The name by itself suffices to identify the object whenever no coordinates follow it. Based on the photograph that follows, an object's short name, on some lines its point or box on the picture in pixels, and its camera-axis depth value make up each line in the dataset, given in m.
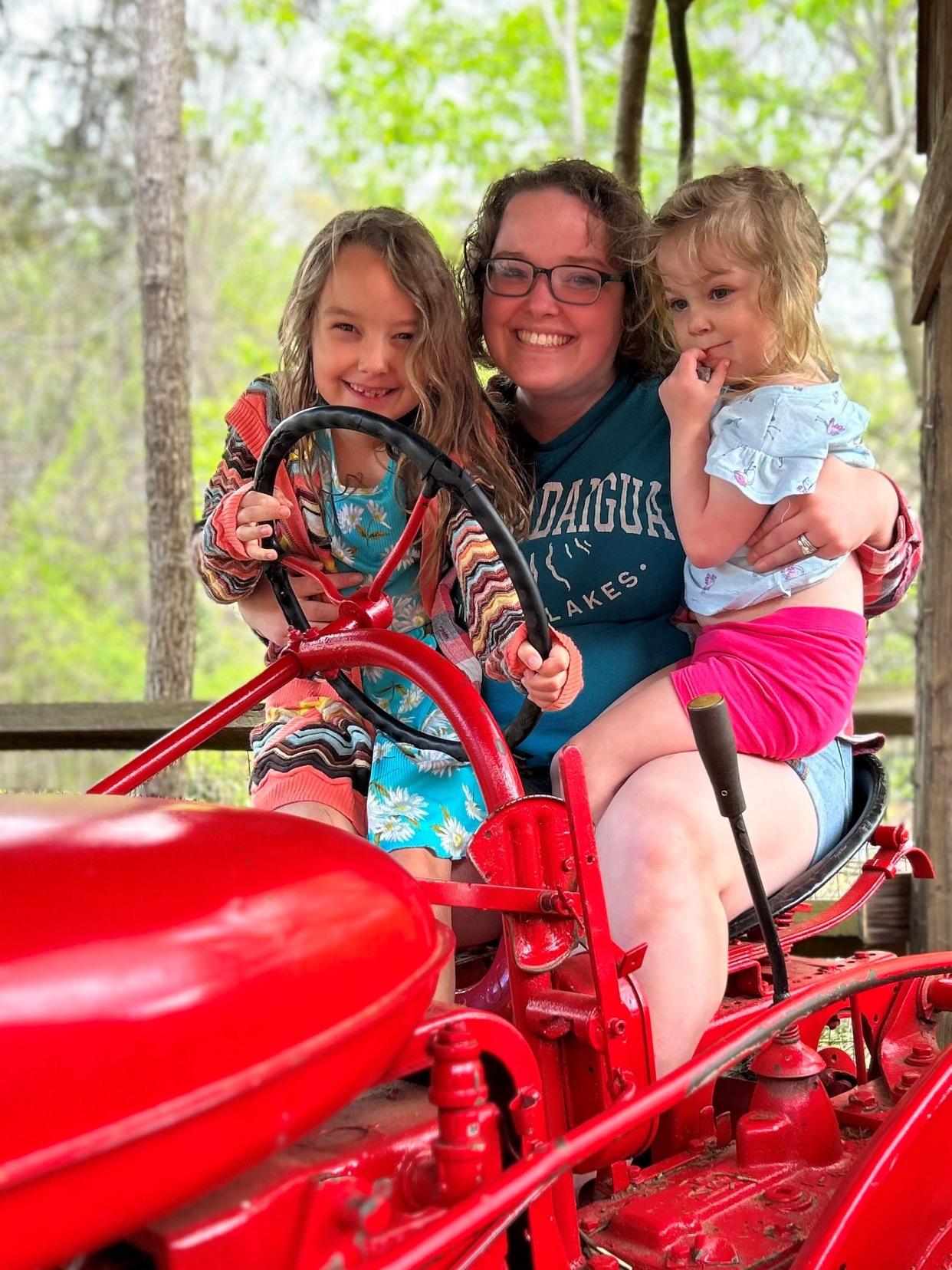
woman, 1.99
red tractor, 0.84
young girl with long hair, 1.90
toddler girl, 1.87
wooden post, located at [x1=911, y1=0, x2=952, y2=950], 3.28
